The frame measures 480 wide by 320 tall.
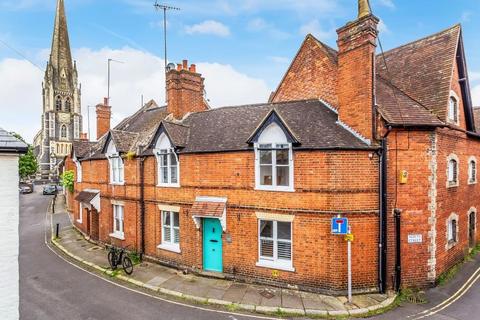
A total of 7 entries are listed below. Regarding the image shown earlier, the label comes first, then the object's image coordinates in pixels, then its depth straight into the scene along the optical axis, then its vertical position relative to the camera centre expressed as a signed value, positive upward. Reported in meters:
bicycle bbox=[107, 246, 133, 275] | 12.50 -4.99
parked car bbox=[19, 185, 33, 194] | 48.22 -5.50
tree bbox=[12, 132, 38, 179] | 64.80 -1.32
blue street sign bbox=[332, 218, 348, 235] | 9.11 -2.38
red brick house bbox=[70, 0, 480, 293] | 9.97 -0.79
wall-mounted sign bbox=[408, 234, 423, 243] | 10.22 -3.14
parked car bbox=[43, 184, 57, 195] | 45.28 -5.25
